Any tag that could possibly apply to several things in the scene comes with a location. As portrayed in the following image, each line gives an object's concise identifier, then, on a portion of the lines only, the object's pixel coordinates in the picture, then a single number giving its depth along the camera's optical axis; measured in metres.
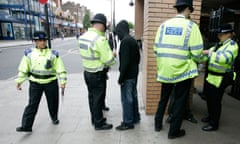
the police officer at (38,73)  2.69
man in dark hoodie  2.57
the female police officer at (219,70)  2.46
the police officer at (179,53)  2.18
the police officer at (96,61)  2.61
